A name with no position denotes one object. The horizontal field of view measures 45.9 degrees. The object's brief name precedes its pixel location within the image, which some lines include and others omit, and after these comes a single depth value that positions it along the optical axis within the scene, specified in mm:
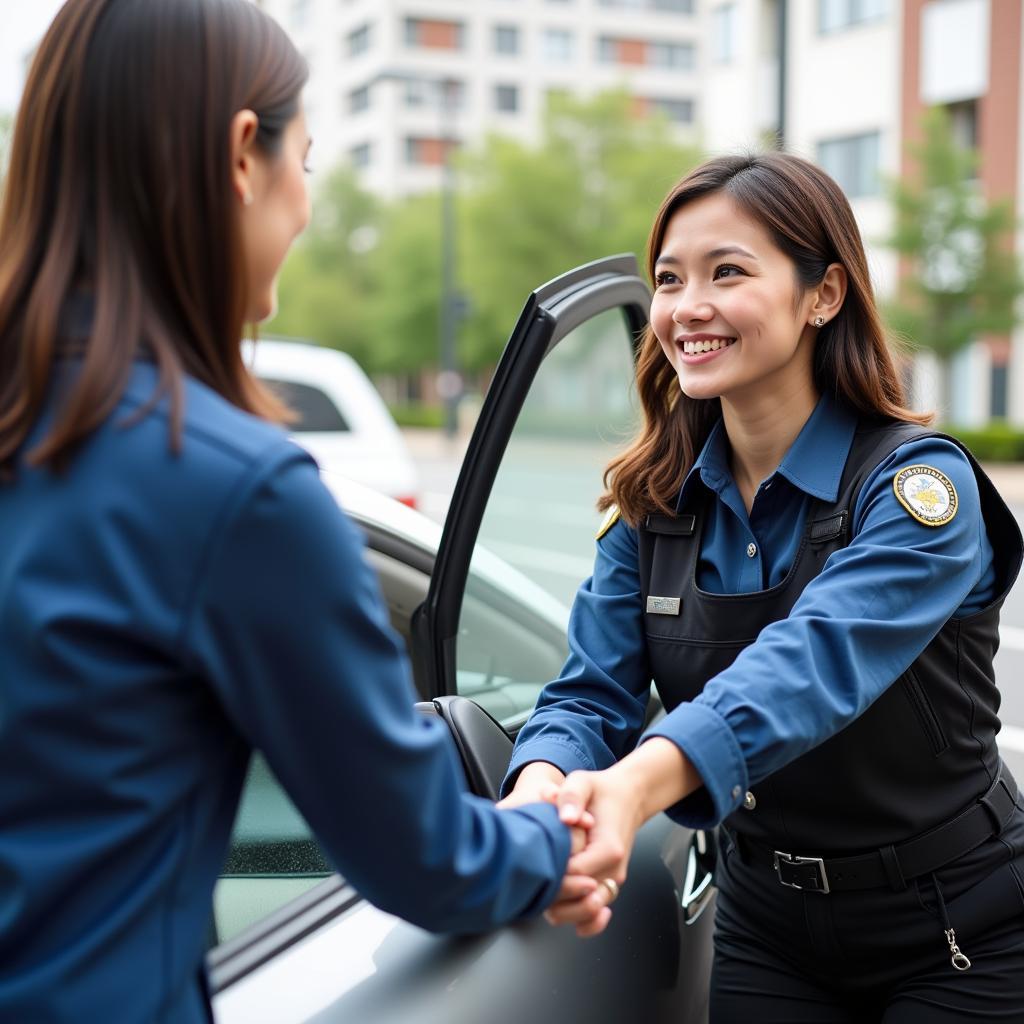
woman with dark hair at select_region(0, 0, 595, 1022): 907
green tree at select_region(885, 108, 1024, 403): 18609
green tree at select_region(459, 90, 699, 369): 24953
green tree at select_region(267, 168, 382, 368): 36969
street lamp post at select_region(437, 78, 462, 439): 23078
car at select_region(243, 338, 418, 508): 7125
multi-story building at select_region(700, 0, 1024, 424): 21750
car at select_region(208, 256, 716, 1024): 1401
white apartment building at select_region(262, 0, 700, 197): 50375
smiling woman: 1557
